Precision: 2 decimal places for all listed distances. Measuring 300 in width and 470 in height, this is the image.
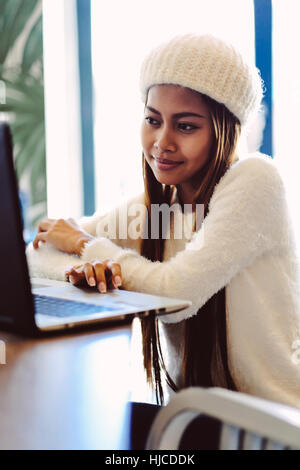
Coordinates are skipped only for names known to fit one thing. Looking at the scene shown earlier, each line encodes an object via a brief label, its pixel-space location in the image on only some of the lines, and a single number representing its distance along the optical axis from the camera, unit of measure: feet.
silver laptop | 2.10
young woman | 3.44
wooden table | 1.70
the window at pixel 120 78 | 9.20
